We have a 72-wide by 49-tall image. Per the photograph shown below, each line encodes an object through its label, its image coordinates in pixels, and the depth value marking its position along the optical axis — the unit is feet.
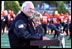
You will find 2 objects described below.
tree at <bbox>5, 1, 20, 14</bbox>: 108.68
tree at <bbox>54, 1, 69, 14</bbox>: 111.96
